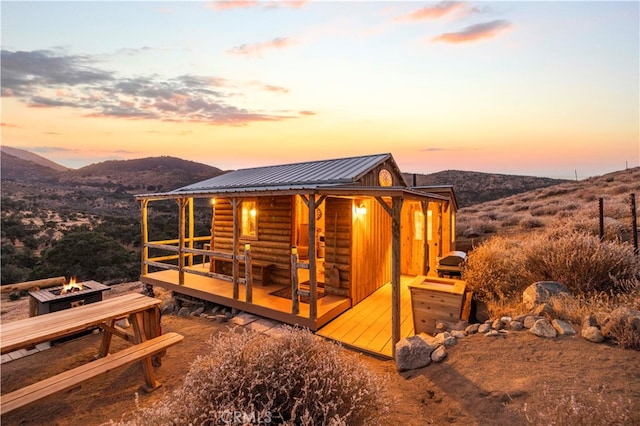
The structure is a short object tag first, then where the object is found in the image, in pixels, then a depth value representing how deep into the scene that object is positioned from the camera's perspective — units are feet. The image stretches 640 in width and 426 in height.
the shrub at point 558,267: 18.22
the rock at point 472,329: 16.12
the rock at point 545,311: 15.29
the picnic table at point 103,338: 11.10
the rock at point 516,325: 15.10
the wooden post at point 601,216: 27.30
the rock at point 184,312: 27.58
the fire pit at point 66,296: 20.76
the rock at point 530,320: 14.95
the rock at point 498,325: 15.67
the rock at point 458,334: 15.80
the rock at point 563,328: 13.66
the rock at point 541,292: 16.92
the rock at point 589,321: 13.53
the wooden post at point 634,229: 24.18
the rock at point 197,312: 27.27
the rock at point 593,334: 12.64
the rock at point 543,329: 13.76
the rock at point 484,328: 15.75
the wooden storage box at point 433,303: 17.49
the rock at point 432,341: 15.34
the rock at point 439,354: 14.33
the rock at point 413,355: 14.73
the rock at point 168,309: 28.81
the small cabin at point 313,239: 21.02
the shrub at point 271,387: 7.48
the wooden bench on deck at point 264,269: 29.07
